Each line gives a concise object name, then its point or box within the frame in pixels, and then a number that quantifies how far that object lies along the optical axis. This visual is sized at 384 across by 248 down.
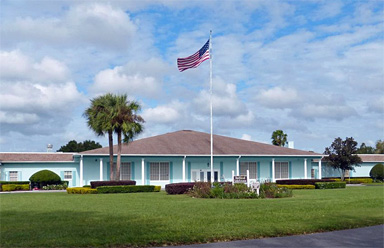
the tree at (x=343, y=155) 51.84
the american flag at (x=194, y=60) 30.77
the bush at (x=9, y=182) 38.67
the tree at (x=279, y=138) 65.69
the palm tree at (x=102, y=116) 36.09
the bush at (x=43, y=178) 40.31
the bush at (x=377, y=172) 53.66
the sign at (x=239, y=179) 27.23
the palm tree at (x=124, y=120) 36.31
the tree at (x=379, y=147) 89.96
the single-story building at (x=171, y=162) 41.94
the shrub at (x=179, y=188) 29.41
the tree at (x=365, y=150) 92.45
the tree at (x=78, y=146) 78.94
